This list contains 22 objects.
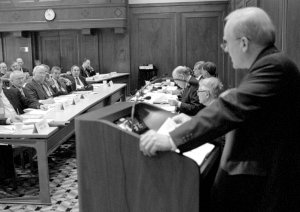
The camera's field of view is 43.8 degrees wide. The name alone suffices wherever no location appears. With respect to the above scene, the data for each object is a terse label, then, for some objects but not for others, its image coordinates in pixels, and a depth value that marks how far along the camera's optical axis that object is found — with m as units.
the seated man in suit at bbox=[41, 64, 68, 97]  7.45
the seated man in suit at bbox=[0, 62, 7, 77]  10.20
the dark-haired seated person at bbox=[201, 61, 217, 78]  5.45
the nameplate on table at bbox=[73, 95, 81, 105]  6.13
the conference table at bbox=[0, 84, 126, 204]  3.81
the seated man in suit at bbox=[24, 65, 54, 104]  6.59
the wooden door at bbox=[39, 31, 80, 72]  12.99
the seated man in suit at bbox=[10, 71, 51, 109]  6.05
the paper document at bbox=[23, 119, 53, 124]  4.35
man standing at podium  1.41
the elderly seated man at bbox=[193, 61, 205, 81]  6.95
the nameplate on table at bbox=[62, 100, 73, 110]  5.62
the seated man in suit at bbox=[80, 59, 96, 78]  11.47
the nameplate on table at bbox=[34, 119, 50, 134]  3.91
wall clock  12.25
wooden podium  1.45
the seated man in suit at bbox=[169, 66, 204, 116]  4.73
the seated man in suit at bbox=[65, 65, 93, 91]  9.13
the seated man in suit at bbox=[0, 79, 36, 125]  5.35
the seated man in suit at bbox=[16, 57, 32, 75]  11.15
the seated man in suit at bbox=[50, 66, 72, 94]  7.77
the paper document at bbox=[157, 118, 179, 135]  1.72
